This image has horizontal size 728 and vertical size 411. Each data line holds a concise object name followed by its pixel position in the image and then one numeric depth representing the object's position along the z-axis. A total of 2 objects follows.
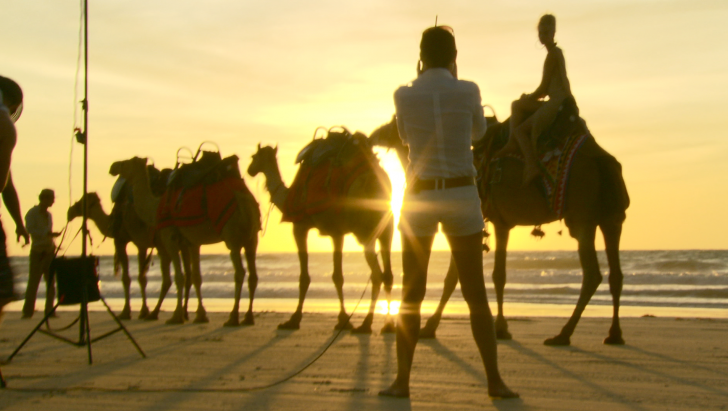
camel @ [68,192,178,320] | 13.38
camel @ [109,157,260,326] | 11.92
